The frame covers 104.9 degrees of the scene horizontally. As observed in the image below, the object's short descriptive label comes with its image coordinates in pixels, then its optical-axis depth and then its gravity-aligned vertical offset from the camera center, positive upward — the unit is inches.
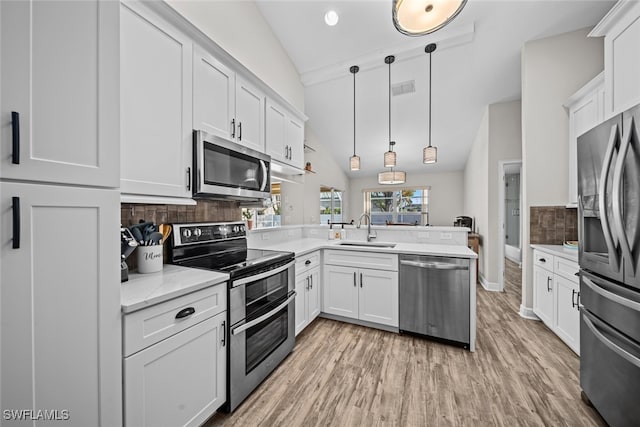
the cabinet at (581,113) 91.4 +40.5
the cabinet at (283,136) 96.5 +33.4
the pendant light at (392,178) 179.8 +26.4
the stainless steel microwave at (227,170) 65.0 +13.2
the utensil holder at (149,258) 58.5 -10.9
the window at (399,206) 308.2 +9.5
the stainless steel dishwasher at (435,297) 89.0 -31.5
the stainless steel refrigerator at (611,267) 46.2 -11.4
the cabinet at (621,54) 60.7 +42.1
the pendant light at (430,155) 116.1 +27.6
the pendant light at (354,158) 130.6 +29.1
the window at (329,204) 282.4 +10.9
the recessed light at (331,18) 111.1 +89.9
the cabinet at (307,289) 94.1 -31.4
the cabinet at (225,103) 67.2 +34.1
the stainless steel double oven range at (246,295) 60.2 -23.1
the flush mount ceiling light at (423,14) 58.5 +49.3
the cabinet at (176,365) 41.2 -29.3
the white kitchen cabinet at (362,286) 100.1 -31.3
